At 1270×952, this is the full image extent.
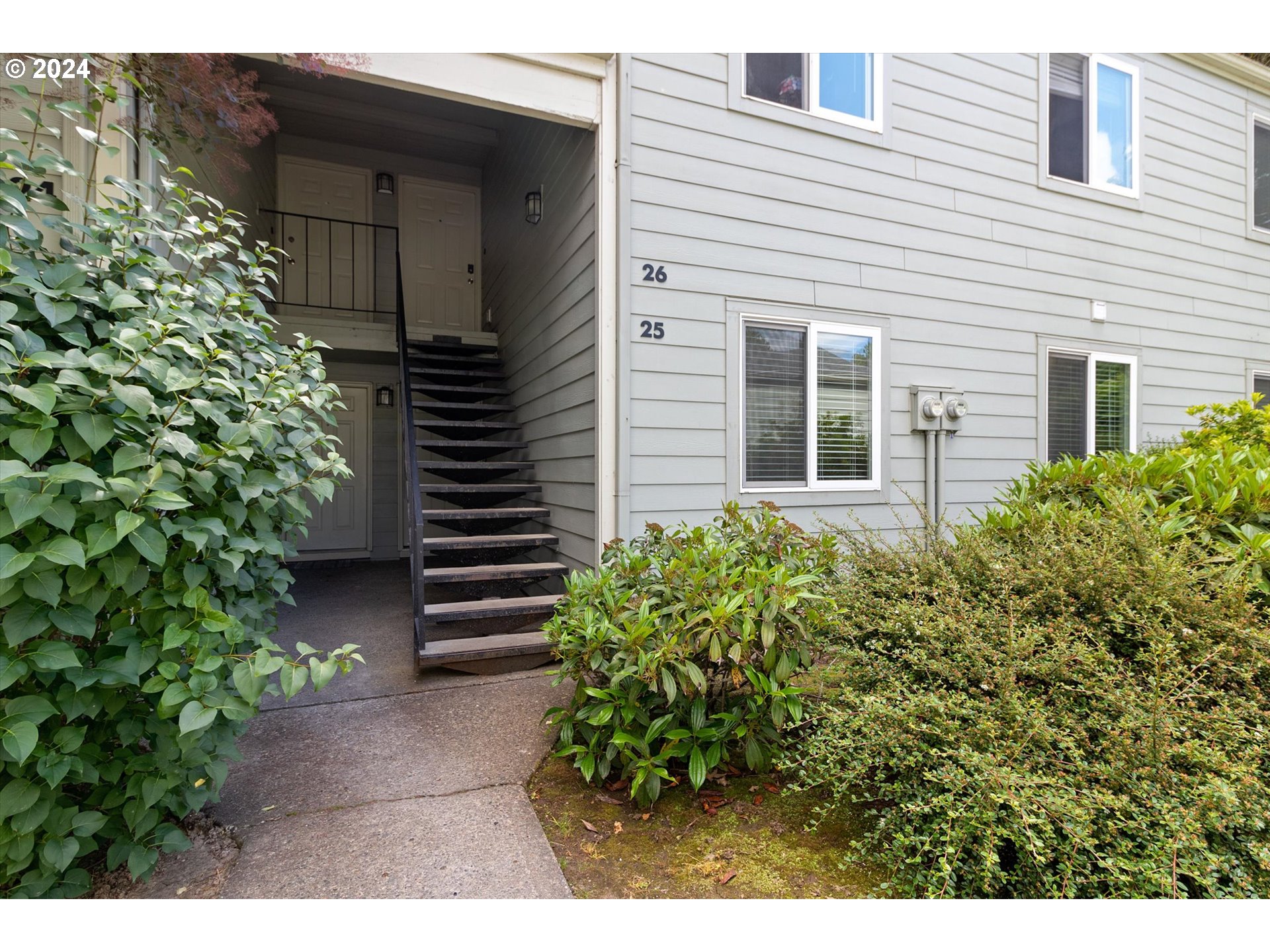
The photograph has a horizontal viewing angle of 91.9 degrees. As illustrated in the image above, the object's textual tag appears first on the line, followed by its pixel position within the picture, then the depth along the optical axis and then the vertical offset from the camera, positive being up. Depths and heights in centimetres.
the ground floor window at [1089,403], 512 +63
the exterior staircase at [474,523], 354 -37
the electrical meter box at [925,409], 450 +50
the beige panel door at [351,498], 707 -28
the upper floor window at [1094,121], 507 +301
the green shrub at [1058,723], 151 -71
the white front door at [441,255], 740 +268
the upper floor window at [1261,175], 603 +299
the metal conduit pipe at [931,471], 456 +4
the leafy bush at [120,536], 145 -16
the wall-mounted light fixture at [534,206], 500 +220
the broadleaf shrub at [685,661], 217 -68
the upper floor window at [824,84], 409 +270
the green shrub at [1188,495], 238 -8
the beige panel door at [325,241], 696 +271
